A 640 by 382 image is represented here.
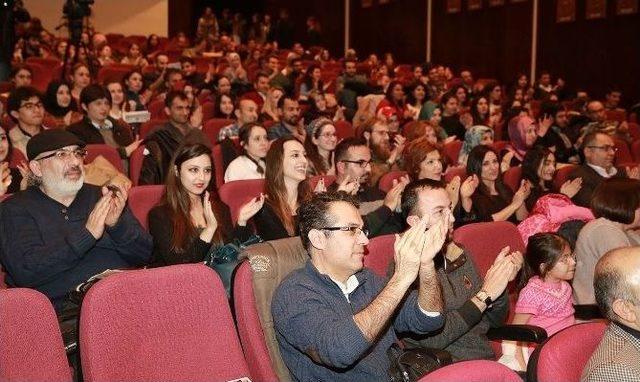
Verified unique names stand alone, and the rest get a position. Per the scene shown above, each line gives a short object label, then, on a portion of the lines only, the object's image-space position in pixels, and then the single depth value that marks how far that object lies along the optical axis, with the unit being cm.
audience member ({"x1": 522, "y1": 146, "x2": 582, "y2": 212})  521
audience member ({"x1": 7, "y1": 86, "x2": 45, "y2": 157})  521
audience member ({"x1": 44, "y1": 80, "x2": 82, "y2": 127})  653
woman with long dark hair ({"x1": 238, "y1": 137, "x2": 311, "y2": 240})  383
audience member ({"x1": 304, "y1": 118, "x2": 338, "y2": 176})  522
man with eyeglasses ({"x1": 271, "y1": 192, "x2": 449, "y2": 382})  231
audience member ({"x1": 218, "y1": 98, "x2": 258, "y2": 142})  645
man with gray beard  312
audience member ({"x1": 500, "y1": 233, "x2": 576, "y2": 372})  331
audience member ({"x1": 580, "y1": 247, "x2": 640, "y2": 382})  201
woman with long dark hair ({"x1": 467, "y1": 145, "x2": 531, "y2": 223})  471
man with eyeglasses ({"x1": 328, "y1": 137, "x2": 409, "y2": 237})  411
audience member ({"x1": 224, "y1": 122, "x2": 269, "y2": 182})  504
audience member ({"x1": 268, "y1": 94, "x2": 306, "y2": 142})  662
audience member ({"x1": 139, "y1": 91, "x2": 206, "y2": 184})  513
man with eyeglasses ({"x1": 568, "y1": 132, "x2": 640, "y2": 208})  516
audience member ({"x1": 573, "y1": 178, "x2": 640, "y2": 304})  361
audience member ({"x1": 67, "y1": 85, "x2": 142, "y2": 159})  572
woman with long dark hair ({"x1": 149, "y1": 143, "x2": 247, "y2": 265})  340
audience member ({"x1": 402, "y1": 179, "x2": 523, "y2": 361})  291
